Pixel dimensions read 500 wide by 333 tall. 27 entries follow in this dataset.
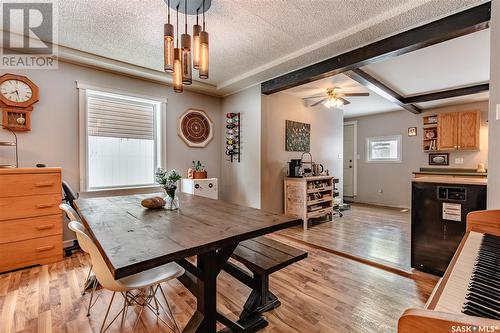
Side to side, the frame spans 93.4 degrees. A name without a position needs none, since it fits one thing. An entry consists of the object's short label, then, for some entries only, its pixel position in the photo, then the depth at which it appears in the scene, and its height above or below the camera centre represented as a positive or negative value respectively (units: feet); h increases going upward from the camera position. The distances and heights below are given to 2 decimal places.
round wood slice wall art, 13.44 +2.10
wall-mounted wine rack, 13.88 +1.64
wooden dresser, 7.90 -1.91
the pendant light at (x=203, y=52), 5.82 +2.77
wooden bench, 5.32 -2.28
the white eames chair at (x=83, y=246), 4.62 -1.62
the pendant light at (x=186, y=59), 5.90 +2.78
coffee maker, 13.88 -0.23
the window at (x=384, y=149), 19.76 +1.36
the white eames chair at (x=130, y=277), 4.17 -2.30
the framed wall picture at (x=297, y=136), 14.34 +1.77
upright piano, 1.57 -1.21
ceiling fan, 12.67 +3.69
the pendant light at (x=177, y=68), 5.98 +2.43
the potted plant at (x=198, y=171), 12.92 -0.41
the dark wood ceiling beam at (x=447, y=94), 13.17 +4.26
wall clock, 8.79 +2.41
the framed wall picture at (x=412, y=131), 18.72 +2.68
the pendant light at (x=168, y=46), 5.70 +2.90
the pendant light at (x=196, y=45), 6.02 +3.07
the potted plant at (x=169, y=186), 6.30 -0.61
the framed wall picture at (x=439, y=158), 17.37 +0.46
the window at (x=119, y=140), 10.82 +1.15
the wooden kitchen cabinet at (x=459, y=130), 15.66 +2.37
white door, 22.39 +0.51
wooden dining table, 3.36 -1.26
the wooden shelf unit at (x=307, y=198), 13.09 -1.96
